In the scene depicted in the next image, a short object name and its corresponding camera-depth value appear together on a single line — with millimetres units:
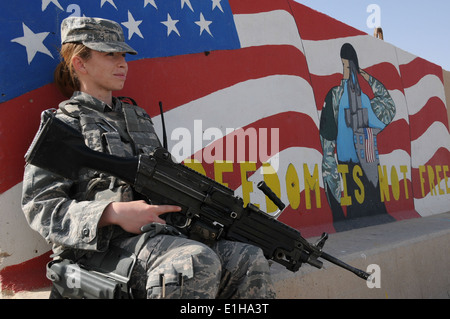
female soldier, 1227
